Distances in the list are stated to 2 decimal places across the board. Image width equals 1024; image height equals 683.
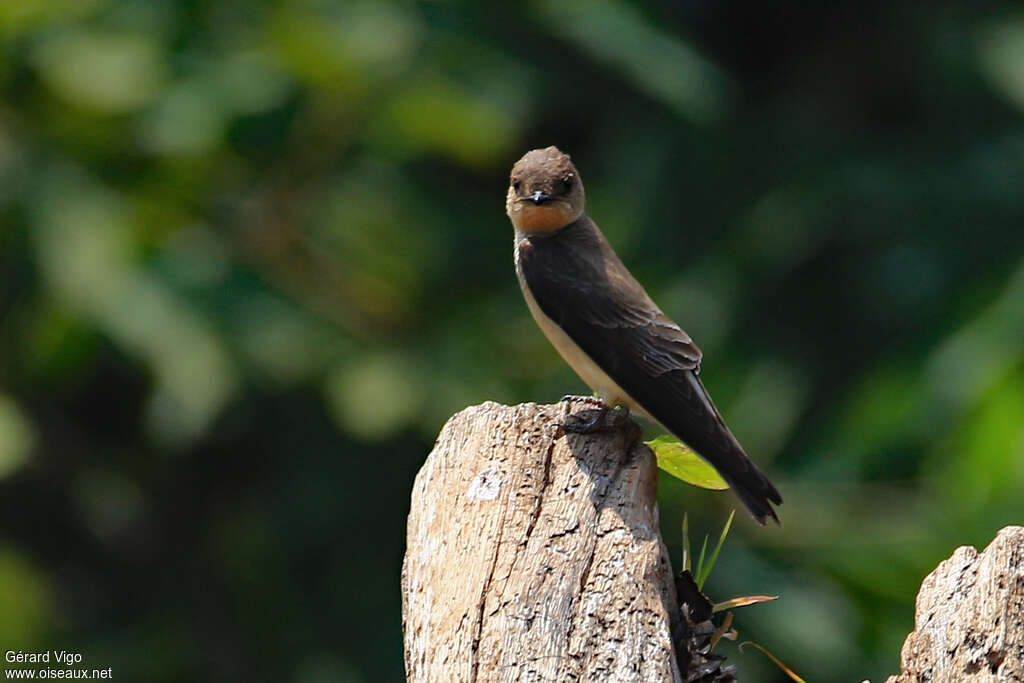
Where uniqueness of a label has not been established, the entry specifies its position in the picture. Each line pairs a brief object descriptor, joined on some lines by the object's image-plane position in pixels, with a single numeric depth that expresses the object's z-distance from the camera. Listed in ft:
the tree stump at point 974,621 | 20.27
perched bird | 26.44
